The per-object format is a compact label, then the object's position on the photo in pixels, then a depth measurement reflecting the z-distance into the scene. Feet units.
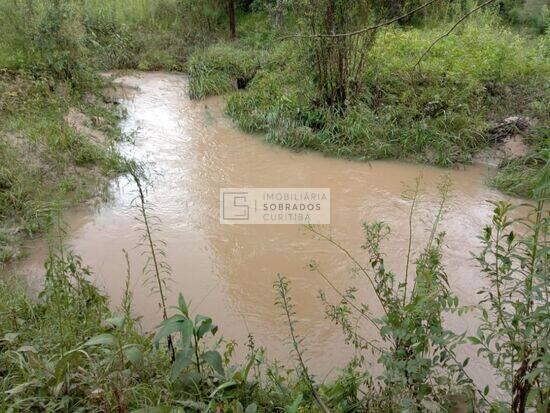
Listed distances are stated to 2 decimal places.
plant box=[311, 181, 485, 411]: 6.78
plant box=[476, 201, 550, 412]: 5.47
